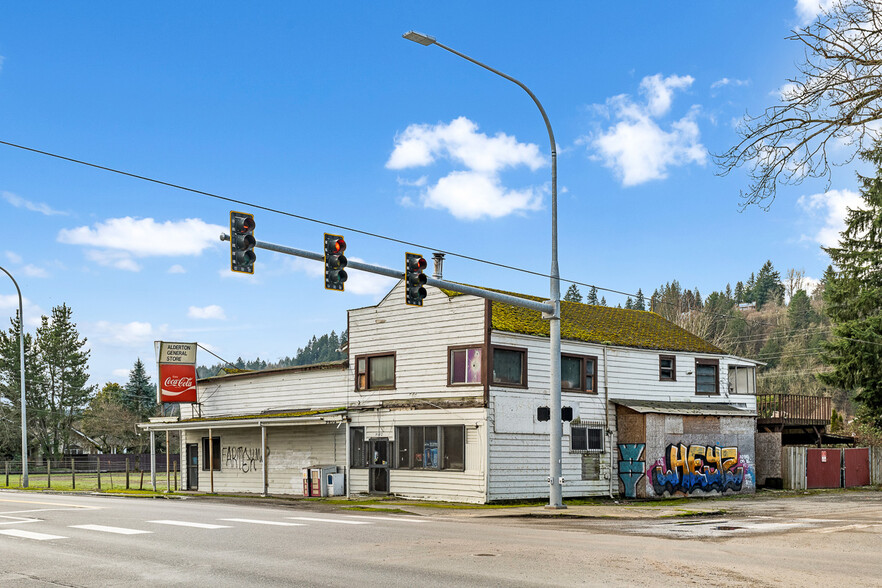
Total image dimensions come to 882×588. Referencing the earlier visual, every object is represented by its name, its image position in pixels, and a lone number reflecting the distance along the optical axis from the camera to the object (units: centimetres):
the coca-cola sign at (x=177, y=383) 3716
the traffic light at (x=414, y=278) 2031
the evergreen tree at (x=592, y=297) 15262
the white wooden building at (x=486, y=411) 2844
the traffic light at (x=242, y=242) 1770
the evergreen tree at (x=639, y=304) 13762
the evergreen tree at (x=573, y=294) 12690
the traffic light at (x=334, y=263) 1906
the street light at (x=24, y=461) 4480
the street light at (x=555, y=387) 2356
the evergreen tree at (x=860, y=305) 4325
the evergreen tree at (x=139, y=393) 9125
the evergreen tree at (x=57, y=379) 8556
